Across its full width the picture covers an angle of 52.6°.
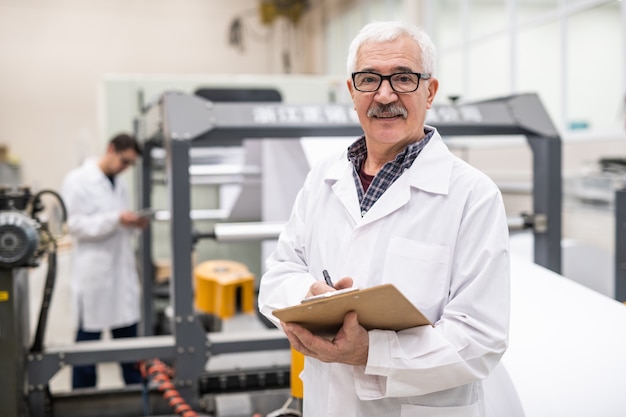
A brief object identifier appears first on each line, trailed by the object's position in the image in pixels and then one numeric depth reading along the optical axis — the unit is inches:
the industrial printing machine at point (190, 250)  79.7
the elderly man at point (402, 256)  43.8
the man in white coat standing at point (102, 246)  131.4
